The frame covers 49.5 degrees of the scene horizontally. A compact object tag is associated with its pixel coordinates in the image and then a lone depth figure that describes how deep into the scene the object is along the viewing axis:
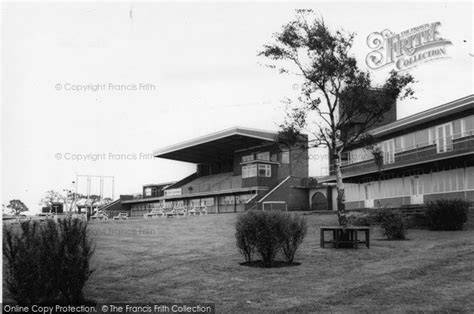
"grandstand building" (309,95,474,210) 29.34
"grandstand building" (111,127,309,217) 49.00
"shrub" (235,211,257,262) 12.66
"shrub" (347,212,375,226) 24.89
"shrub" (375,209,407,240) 19.39
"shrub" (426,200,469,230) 22.23
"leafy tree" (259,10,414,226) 18.88
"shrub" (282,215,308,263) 13.11
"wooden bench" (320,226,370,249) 16.26
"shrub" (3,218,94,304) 8.25
